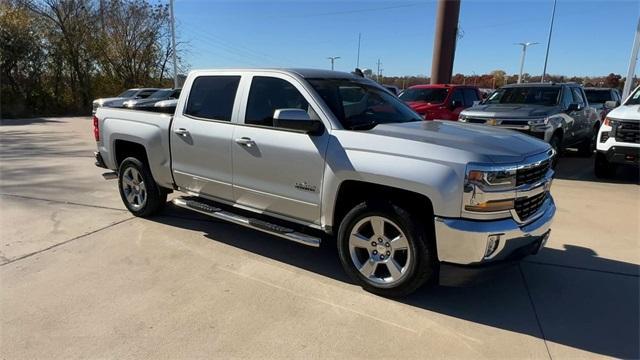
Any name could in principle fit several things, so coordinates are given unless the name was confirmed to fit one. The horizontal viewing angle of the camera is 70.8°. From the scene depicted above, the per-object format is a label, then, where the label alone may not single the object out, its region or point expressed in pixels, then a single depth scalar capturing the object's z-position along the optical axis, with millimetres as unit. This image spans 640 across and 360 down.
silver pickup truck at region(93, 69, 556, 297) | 3297
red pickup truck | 12000
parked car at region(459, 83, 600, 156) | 8969
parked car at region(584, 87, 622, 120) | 16188
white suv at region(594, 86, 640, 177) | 7691
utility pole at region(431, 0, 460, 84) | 18109
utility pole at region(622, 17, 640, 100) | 13377
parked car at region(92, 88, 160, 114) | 20031
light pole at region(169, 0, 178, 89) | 29406
